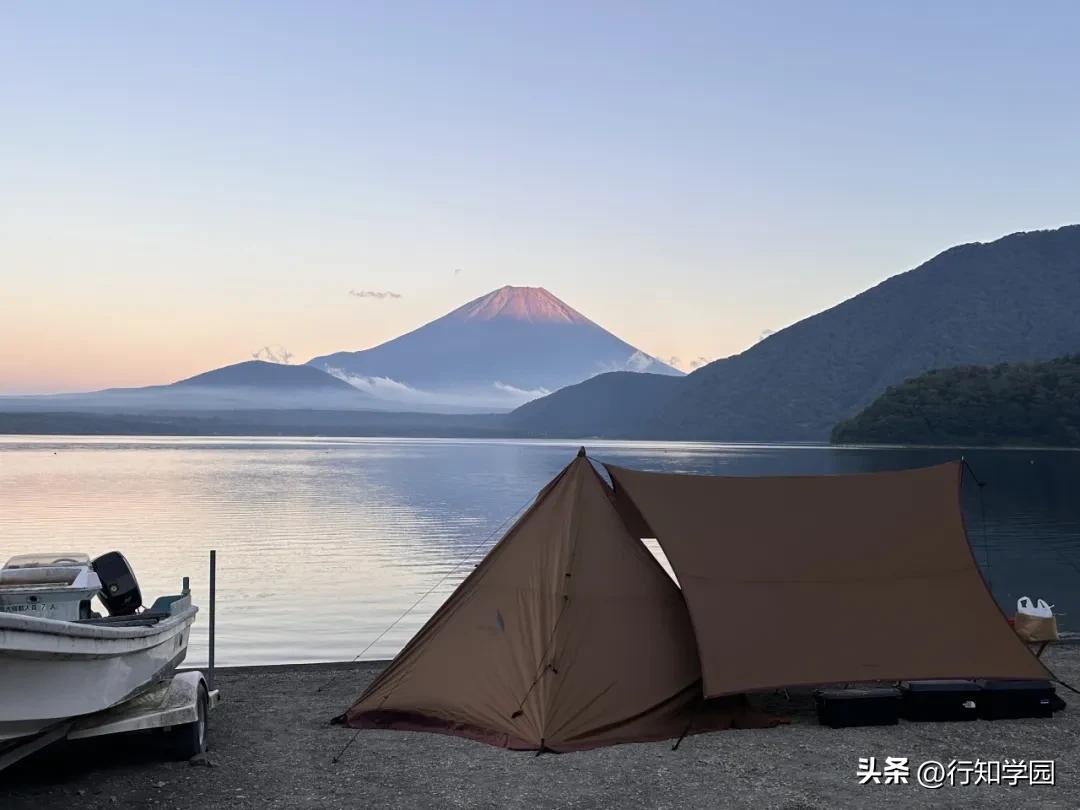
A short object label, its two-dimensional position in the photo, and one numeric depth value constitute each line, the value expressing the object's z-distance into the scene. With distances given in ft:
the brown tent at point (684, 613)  35.58
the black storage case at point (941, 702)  36.60
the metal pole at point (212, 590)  41.45
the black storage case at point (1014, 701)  36.83
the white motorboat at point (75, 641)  25.88
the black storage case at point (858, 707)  35.76
